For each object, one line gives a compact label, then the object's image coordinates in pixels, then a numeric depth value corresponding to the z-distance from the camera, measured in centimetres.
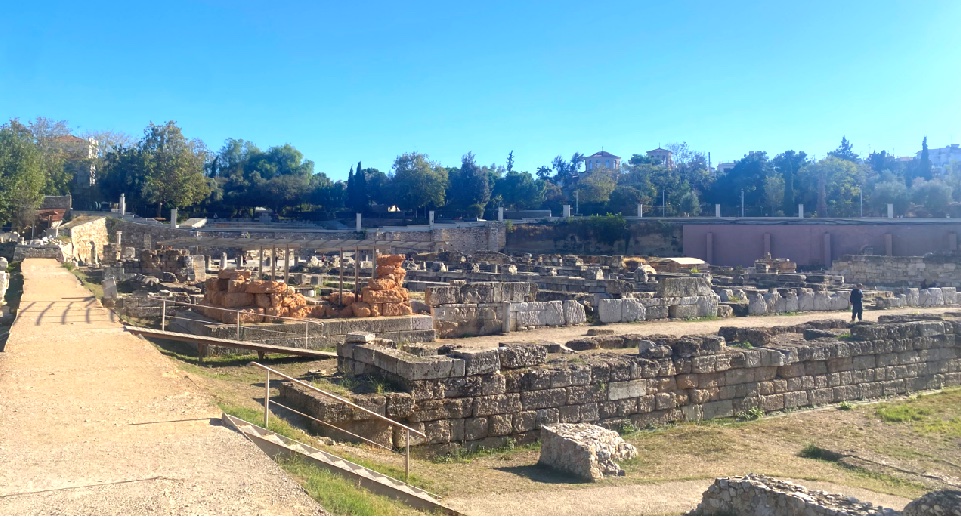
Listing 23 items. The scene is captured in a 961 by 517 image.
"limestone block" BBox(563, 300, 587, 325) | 1862
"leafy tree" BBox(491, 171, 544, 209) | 8025
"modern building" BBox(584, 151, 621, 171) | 12475
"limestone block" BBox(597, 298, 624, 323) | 1883
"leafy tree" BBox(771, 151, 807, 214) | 6831
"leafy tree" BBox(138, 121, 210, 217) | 5666
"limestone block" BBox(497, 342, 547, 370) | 982
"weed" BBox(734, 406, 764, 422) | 1152
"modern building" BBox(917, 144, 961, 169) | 12675
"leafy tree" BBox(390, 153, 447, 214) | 7088
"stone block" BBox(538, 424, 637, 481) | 804
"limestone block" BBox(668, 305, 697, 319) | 2011
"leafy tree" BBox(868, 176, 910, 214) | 6581
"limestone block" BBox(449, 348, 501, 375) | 938
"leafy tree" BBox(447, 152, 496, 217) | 7394
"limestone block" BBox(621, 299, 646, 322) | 1909
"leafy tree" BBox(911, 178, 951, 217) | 6191
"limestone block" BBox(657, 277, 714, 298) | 2042
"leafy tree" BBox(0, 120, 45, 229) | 4191
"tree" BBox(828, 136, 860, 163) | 8836
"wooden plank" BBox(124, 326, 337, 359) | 1160
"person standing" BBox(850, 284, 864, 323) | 1925
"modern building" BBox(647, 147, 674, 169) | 11869
